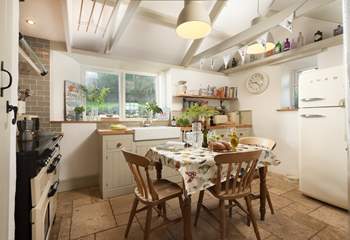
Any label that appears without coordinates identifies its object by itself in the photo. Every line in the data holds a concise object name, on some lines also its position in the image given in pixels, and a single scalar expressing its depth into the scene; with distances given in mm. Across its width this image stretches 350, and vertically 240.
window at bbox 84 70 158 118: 3117
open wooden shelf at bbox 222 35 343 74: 2539
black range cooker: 1027
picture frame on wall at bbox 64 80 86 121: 2697
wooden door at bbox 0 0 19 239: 883
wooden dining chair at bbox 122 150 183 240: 1342
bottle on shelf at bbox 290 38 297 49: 3012
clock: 3539
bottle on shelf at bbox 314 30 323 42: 2689
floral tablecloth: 1286
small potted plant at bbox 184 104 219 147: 1900
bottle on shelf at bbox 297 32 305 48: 2934
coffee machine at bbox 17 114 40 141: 1478
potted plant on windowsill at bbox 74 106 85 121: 2739
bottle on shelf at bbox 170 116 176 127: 3377
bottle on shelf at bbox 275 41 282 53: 3174
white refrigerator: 1995
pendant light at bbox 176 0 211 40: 1430
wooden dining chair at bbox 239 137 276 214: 1942
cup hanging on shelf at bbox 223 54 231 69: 2758
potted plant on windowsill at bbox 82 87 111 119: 3020
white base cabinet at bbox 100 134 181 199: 2348
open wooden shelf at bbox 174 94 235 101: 3619
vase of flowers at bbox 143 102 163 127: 3286
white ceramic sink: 2549
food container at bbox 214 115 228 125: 3658
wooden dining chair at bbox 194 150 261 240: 1320
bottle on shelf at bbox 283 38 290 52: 3062
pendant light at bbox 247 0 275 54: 2129
